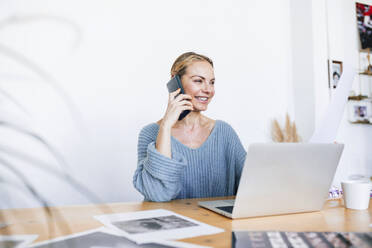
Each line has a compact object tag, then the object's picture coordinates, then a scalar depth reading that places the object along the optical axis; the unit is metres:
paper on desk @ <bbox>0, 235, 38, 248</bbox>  0.56
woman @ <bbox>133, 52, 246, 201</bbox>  1.36
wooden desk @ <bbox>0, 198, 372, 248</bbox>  0.66
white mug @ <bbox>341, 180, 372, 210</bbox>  0.87
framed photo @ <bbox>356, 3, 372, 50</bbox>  2.91
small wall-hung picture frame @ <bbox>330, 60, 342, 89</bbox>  2.64
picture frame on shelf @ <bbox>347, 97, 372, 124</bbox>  2.81
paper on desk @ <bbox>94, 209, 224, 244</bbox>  0.61
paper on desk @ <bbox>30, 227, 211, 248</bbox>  0.56
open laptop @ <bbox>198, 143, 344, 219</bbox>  0.72
